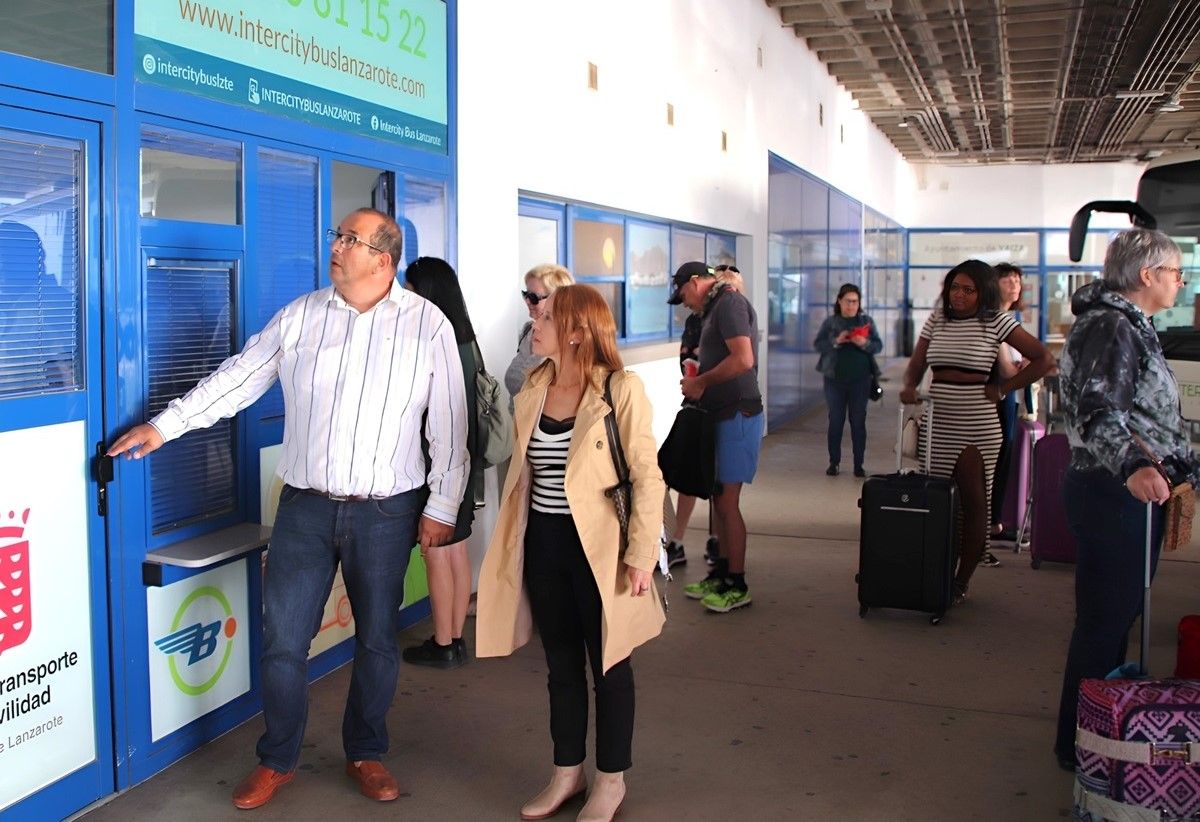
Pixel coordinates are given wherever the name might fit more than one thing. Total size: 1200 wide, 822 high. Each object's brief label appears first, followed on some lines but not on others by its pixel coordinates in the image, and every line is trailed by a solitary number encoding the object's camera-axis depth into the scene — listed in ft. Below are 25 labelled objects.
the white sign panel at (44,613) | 10.26
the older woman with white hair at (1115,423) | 11.18
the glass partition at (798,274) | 44.42
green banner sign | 12.14
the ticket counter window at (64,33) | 10.04
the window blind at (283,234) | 13.96
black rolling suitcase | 17.71
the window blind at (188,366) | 12.21
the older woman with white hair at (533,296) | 17.06
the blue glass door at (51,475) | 10.26
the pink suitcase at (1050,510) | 21.39
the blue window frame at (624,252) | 24.21
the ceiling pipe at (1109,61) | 41.11
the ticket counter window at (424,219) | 17.10
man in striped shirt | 11.32
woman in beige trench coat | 10.53
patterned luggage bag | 9.93
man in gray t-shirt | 17.66
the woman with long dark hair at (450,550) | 14.84
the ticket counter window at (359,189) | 15.48
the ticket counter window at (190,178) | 11.92
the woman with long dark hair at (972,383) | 18.39
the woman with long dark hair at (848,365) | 32.14
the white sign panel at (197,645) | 12.22
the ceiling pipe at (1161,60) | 39.27
